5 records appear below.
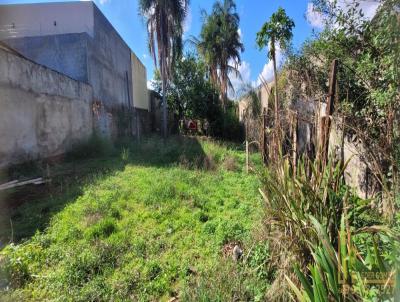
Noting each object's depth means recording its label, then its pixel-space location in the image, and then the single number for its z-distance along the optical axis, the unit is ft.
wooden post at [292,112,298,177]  9.53
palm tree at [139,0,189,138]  45.44
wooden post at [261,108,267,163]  13.84
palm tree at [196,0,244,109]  58.23
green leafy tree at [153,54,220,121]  53.52
